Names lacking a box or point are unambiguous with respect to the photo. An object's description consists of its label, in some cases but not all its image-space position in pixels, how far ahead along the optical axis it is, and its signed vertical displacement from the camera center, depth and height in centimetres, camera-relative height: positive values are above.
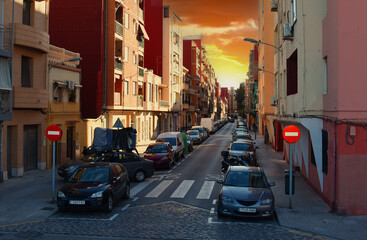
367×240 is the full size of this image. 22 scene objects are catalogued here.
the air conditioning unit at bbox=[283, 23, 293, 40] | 1812 +431
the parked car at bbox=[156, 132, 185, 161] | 2672 -176
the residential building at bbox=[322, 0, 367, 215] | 1198 +27
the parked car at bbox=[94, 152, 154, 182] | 1834 -233
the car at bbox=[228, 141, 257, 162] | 2361 -208
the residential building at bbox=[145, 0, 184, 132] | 5466 +1058
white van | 6141 -99
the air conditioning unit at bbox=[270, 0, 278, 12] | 2490 +761
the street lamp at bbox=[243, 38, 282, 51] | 2065 +437
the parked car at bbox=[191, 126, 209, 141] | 4724 -179
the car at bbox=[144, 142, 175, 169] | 2258 -236
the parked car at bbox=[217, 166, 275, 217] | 1129 -247
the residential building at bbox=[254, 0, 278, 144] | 4059 +571
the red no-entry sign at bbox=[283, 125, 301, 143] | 1337 -60
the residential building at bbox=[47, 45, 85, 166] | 2339 +83
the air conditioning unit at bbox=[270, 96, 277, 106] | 2602 +119
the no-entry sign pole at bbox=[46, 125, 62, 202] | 1394 -65
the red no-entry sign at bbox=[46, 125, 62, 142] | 1394 -65
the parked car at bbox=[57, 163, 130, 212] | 1187 -241
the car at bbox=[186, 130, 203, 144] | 4208 -219
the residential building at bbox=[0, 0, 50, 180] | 1897 +147
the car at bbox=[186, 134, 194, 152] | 3372 -247
